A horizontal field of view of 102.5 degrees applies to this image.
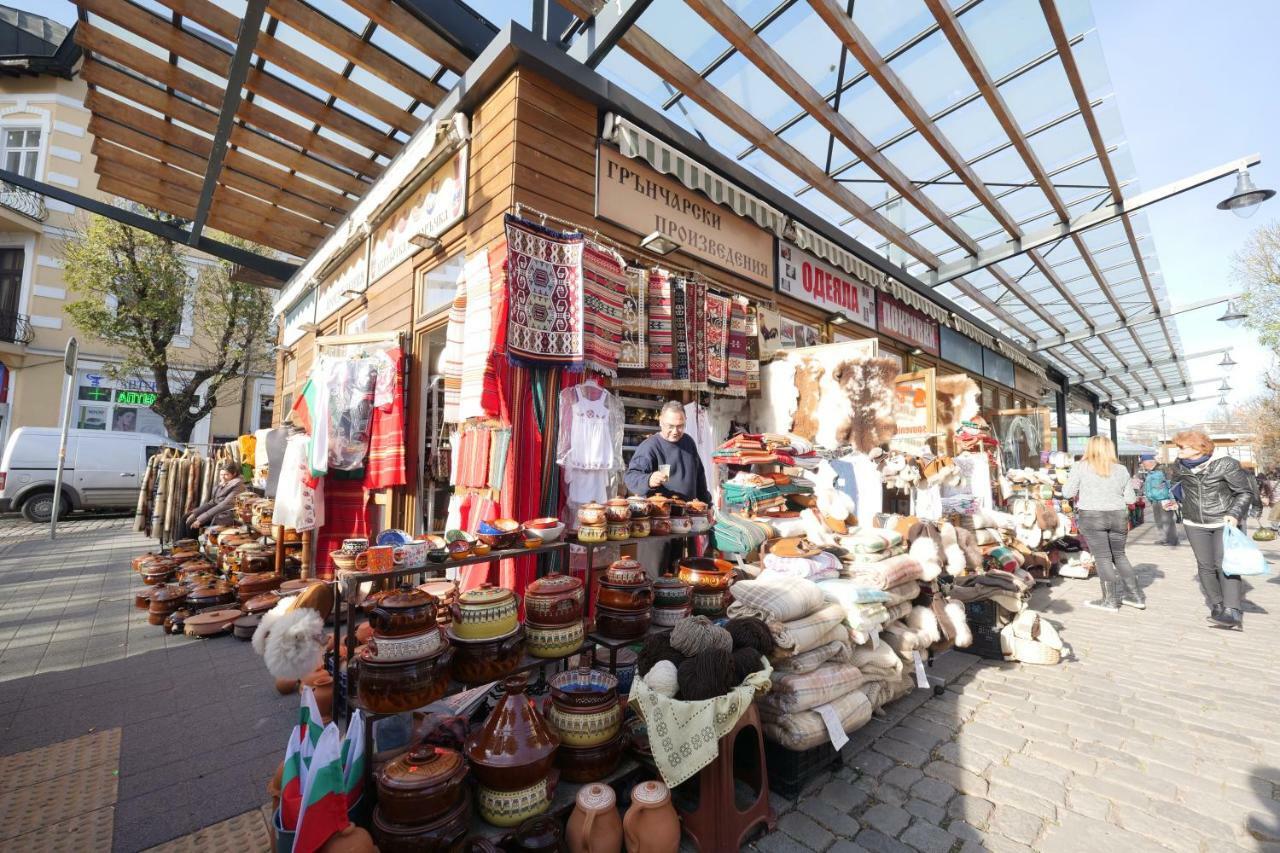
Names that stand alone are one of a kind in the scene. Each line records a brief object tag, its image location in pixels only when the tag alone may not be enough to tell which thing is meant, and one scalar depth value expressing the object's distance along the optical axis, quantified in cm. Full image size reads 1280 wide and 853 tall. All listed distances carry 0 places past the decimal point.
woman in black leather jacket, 509
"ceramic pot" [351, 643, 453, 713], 191
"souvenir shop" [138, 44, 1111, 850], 197
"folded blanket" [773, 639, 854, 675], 262
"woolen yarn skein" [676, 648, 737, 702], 208
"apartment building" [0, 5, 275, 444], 1569
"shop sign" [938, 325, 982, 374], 1068
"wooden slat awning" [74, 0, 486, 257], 433
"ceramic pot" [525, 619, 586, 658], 236
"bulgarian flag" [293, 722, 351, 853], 153
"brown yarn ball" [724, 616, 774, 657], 242
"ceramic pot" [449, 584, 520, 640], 216
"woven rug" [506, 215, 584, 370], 367
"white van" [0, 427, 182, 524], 1123
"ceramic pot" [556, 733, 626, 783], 212
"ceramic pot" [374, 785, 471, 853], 165
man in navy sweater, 401
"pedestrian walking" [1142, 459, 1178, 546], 1106
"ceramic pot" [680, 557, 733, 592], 294
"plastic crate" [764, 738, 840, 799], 243
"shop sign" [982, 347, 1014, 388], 1255
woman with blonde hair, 574
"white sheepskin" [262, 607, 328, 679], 236
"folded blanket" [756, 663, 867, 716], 251
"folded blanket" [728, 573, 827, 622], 267
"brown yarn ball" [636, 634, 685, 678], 228
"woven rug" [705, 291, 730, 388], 510
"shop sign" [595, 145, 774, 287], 455
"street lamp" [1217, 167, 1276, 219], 668
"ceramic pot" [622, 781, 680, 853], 184
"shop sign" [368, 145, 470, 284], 461
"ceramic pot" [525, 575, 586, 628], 238
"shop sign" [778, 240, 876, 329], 648
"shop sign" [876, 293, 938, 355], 853
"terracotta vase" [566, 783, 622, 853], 183
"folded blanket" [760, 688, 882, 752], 241
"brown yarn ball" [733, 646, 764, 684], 225
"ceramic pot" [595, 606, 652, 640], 259
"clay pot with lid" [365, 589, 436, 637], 198
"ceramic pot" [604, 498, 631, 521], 301
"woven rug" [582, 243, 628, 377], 404
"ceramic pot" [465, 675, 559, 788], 184
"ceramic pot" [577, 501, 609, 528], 291
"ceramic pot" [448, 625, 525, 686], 212
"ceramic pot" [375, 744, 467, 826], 167
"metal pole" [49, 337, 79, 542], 854
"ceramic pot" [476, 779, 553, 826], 185
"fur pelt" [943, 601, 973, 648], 372
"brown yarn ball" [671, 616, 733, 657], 225
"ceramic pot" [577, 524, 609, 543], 289
